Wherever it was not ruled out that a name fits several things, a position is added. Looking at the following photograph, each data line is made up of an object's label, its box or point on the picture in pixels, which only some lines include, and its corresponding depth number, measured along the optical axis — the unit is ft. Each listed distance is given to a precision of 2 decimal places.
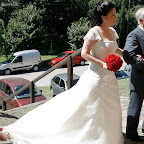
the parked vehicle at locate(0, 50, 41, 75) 70.01
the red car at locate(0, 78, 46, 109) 29.55
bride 9.32
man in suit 9.35
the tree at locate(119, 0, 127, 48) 107.65
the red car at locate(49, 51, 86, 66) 73.87
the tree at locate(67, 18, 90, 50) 86.38
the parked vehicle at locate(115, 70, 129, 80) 35.69
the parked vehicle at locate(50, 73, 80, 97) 31.73
